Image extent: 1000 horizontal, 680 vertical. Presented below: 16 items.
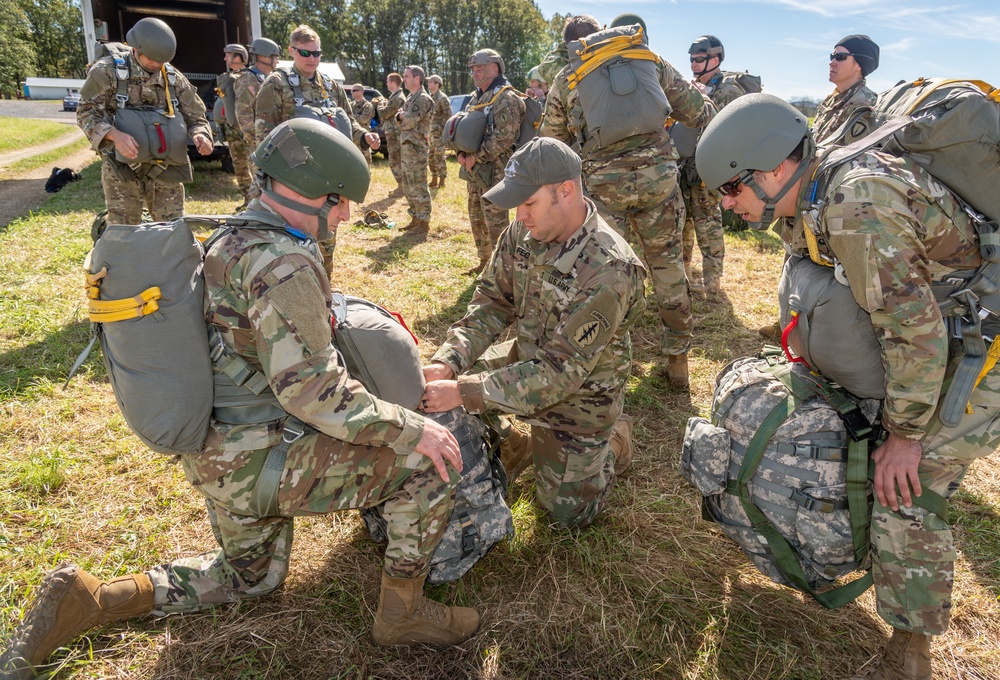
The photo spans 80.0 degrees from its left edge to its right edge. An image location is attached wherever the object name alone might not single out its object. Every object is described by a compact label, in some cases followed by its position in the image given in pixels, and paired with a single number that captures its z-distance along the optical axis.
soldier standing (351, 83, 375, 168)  14.25
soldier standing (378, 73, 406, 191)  12.43
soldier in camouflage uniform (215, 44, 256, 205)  10.15
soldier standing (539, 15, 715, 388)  4.47
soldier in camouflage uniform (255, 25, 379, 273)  6.30
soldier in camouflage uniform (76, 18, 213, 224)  5.30
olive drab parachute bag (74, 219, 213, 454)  2.04
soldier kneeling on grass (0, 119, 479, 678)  2.08
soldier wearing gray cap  2.79
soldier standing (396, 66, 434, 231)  9.41
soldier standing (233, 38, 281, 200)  8.85
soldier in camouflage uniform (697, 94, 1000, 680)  2.08
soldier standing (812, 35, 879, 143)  5.76
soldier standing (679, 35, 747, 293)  6.33
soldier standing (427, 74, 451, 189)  10.91
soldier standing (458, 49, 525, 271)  6.54
